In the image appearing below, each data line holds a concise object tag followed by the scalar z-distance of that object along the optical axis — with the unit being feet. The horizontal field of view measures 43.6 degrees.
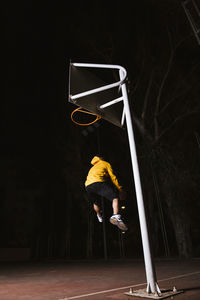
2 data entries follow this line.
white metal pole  10.37
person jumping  13.47
